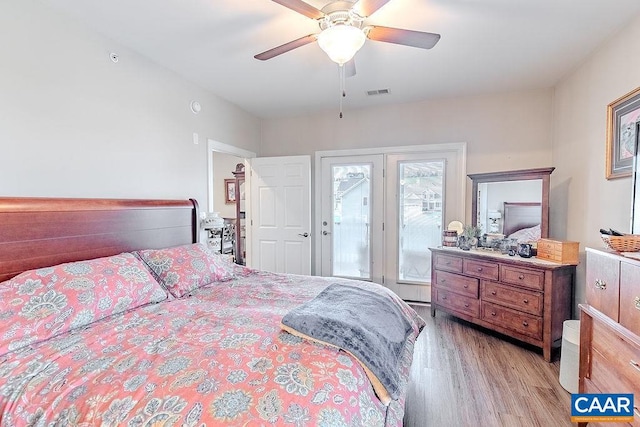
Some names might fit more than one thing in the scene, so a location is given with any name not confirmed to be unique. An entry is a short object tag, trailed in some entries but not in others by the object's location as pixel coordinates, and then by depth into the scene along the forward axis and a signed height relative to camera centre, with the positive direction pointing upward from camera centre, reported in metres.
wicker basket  1.44 -0.18
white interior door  4.09 -0.13
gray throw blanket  1.25 -0.57
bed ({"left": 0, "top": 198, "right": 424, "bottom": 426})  0.97 -0.60
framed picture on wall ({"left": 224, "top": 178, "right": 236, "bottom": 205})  6.47 +0.29
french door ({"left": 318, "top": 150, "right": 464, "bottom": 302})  3.79 -0.11
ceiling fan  1.64 +1.02
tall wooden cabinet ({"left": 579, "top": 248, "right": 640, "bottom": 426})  1.29 -0.58
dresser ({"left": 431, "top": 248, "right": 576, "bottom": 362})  2.54 -0.82
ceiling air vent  3.42 +1.30
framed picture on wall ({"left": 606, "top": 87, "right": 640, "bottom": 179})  2.01 +0.51
